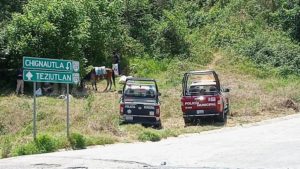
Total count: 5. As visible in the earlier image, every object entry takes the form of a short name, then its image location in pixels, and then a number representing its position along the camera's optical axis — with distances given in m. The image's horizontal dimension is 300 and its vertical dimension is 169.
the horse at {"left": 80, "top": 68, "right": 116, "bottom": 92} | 32.22
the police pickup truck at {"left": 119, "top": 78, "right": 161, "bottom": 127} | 23.34
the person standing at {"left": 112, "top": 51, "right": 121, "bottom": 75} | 36.00
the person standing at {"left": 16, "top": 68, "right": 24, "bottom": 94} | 30.70
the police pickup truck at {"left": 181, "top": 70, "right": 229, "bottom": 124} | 24.34
